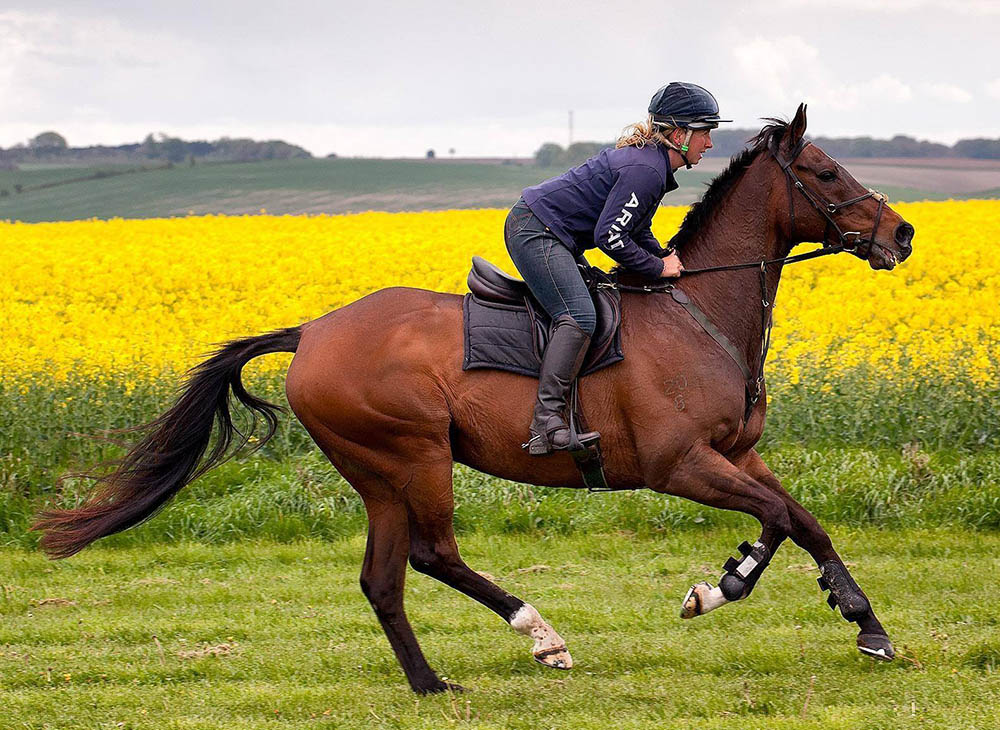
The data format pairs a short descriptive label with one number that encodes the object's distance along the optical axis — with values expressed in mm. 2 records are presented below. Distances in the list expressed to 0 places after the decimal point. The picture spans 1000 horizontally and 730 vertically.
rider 11070
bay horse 11258
